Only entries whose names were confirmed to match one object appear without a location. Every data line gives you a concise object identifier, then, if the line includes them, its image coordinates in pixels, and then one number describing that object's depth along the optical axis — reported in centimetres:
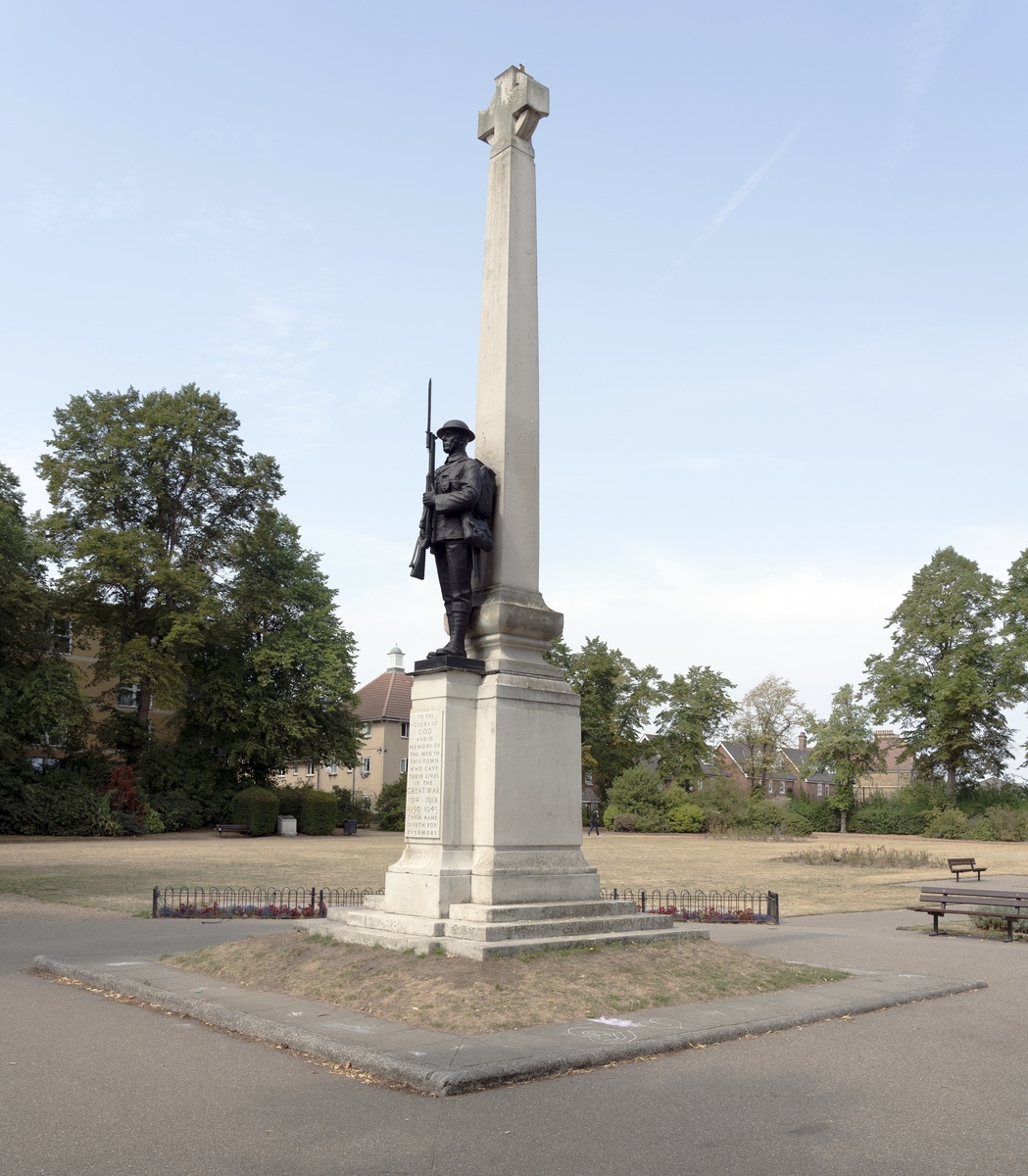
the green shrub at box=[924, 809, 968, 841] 5169
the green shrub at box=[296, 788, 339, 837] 4759
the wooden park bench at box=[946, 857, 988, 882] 2012
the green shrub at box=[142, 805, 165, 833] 4149
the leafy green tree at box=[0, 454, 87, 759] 3816
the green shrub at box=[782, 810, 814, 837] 5625
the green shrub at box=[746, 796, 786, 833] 5728
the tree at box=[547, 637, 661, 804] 7162
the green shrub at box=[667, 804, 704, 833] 6012
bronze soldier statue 1053
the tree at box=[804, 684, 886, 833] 6781
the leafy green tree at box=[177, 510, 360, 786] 4625
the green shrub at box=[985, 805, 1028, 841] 4916
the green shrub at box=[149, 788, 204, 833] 4316
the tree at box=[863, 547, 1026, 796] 5925
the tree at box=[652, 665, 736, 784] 7419
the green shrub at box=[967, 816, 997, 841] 5028
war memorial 953
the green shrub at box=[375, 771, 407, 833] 5491
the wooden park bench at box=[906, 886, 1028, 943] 1480
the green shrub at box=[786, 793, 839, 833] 6212
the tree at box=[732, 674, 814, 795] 8225
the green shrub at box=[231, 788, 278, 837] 4462
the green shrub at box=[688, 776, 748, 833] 5831
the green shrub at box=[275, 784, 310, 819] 4725
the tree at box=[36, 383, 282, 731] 4191
